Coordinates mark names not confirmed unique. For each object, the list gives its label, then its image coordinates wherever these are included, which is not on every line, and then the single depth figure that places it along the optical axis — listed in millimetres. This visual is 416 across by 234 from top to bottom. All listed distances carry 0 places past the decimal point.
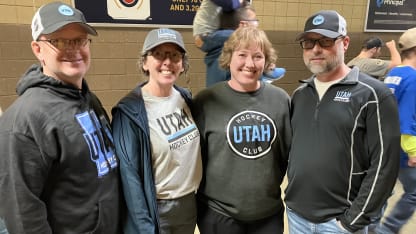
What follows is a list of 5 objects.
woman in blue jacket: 1470
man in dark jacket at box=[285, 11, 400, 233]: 1405
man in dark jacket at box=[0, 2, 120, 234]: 1146
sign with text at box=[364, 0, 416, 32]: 5297
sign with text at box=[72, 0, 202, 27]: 3738
